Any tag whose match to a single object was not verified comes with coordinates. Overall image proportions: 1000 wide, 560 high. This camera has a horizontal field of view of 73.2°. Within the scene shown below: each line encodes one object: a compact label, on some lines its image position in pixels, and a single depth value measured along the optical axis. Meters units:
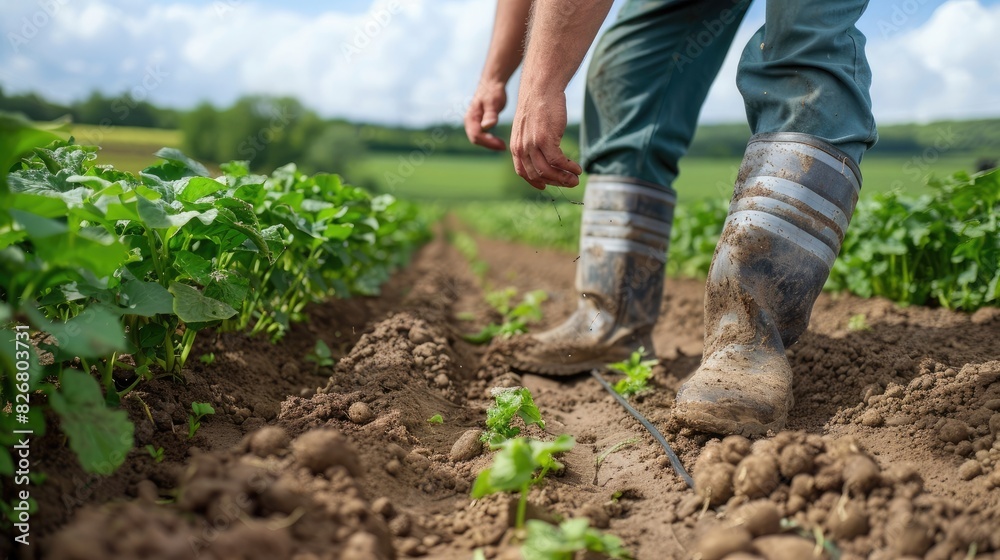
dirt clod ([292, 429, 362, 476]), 1.37
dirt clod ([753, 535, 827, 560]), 1.17
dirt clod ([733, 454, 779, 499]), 1.44
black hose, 1.76
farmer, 2.00
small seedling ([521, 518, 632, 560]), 1.14
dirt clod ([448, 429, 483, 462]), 1.90
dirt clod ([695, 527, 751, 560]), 1.22
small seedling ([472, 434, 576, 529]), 1.31
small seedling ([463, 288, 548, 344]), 3.68
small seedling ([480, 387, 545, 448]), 1.96
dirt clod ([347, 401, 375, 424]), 1.95
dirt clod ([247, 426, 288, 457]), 1.42
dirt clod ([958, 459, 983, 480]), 1.60
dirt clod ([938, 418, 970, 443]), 1.76
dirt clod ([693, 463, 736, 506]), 1.51
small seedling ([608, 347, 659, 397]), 2.61
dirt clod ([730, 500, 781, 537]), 1.30
